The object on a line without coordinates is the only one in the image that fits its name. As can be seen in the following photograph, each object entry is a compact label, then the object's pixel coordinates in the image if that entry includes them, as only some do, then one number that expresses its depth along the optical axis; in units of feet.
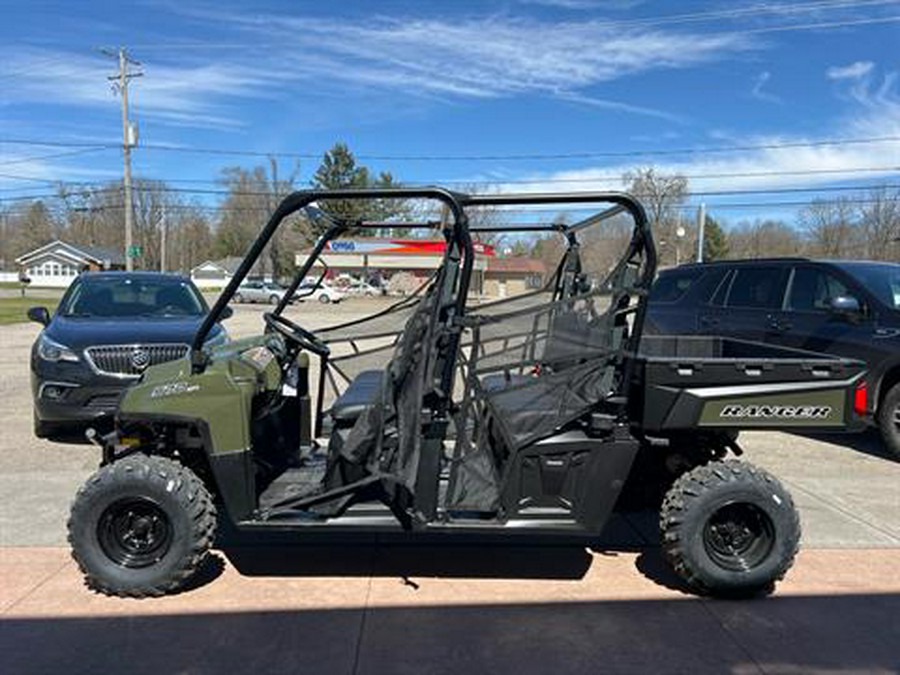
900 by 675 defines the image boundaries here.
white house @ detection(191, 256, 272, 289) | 303.07
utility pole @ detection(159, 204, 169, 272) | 249.67
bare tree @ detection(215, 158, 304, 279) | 211.61
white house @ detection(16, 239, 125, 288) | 295.89
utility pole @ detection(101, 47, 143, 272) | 116.47
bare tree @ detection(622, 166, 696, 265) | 151.74
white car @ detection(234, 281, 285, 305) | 147.33
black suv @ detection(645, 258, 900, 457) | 22.54
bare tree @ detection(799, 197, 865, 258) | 206.08
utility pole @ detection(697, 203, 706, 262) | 126.84
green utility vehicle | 12.31
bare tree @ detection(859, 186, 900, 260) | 192.65
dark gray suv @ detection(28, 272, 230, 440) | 21.45
